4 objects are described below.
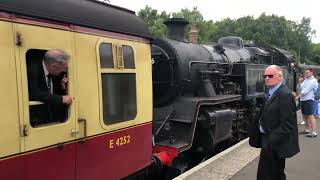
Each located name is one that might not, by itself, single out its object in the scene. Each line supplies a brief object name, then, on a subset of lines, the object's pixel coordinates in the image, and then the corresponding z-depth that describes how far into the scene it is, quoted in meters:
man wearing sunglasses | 3.02
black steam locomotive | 4.72
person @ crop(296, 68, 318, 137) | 6.90
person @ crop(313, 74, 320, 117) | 7.62
